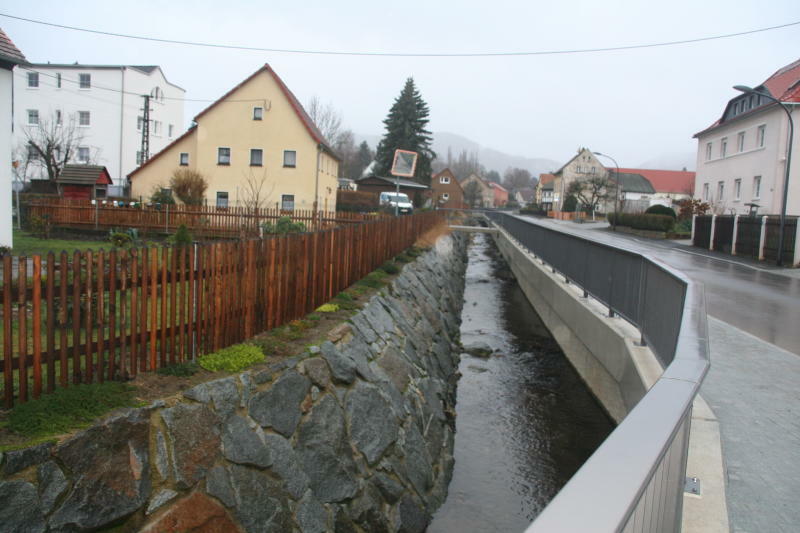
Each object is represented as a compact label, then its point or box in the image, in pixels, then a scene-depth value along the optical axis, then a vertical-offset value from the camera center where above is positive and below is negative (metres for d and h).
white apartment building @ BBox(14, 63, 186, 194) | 54.31 +8.34
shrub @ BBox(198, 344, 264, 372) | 6.00 -1.53
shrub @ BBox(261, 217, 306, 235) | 19.17 -0.56
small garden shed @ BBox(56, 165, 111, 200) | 30.30 +0.88
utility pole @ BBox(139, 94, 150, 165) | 48.19 +5.95
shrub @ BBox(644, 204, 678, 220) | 48.98 +1.39
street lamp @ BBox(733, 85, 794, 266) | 23.13 +1.29
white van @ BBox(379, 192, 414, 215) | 44.82 +0.98
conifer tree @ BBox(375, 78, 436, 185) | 70.97 +9.97
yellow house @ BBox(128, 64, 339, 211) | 39.19 +3.77
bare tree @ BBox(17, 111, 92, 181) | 40.84 +4.09
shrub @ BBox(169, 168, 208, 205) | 32.56 +0.87
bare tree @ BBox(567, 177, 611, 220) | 73.56 +4.42
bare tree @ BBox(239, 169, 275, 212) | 38.28 +1.21
